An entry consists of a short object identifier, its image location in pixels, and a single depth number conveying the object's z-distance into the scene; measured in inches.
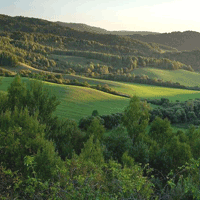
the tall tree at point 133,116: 1684.3
